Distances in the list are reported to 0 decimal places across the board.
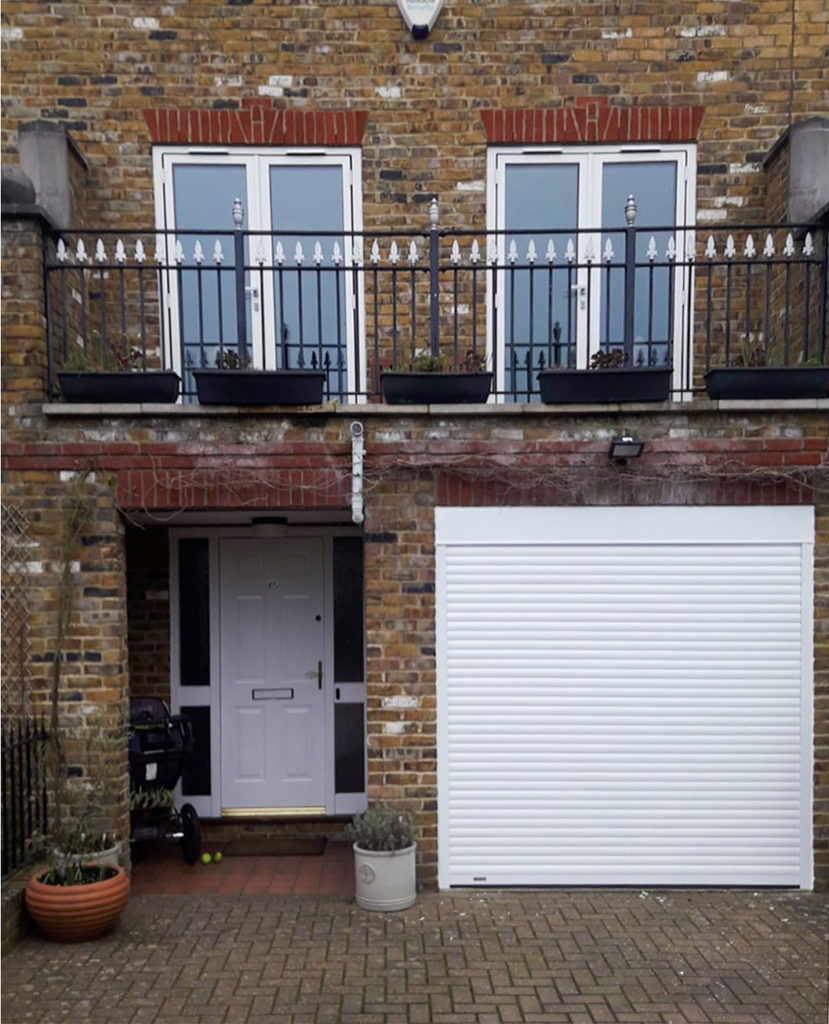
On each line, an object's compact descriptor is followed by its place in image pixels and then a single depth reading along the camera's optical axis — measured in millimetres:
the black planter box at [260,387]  4672
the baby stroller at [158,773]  5242
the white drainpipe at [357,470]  4703
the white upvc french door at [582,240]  5672
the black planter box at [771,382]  4719
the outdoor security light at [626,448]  4641
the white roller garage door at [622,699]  4863
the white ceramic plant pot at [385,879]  4574
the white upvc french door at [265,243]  5676
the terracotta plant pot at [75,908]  4125
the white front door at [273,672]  6109
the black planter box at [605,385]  4711
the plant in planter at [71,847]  4148
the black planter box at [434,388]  4742
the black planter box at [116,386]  4688
